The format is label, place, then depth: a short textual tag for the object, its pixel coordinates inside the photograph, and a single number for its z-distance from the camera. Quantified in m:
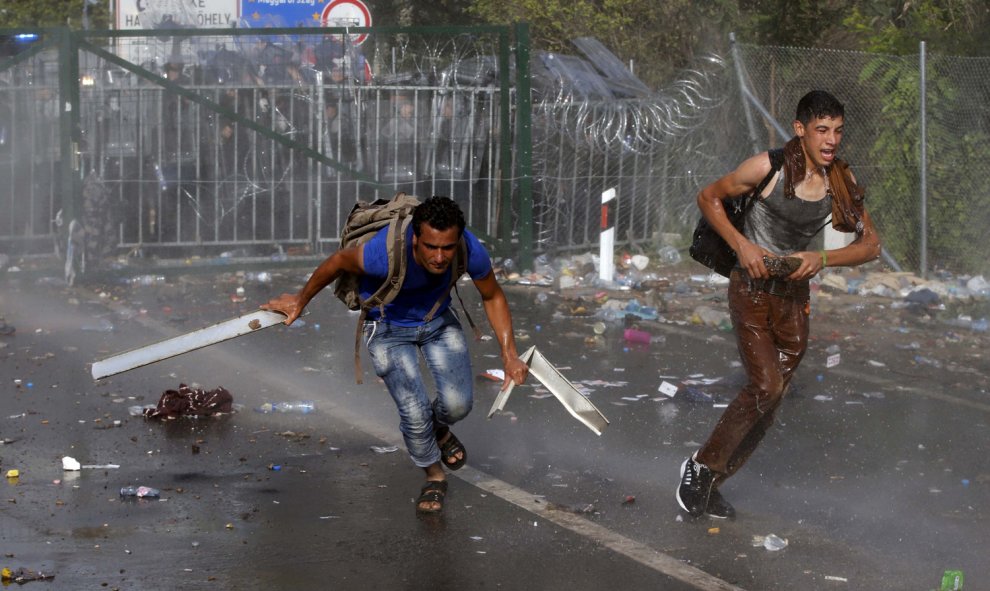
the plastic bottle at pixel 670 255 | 14.22
